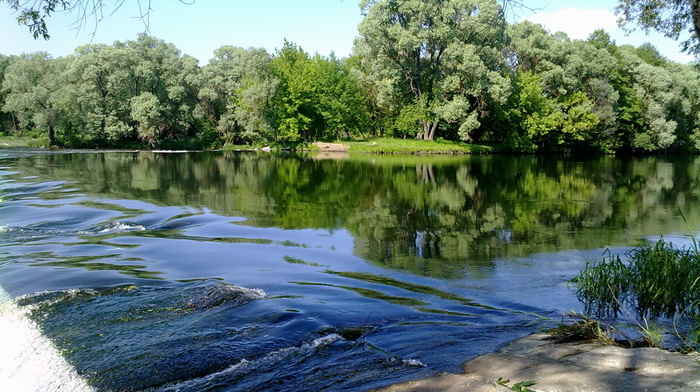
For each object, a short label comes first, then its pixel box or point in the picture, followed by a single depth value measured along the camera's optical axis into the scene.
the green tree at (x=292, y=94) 63.44
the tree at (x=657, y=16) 14.72
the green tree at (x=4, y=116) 70.75
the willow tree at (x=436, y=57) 51.38
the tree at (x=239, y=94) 62.03
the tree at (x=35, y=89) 57.38
